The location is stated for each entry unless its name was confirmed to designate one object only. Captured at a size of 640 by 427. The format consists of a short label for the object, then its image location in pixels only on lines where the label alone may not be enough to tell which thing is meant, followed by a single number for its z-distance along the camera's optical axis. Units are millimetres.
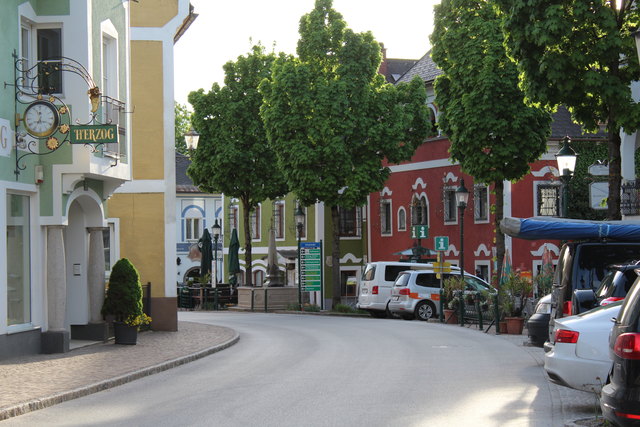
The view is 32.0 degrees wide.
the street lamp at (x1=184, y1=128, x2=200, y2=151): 34344
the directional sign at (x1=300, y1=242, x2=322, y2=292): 47500
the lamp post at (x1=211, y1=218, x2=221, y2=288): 52650
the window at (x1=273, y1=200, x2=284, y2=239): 63781
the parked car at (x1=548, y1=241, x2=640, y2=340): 15320
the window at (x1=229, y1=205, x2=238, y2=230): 69250
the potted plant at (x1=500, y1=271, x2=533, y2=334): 28703
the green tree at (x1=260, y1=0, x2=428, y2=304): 44969
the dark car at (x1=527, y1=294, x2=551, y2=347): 19438
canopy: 15445
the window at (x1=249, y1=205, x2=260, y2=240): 66688
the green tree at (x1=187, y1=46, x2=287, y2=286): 53719
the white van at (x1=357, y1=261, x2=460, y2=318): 39688
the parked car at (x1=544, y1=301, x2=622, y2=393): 11750
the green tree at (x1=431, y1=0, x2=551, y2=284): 35438
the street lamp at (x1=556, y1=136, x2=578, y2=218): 24125
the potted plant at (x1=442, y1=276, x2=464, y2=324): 34469
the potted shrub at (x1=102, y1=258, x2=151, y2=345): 23141
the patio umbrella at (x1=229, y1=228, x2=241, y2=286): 57938
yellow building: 29203
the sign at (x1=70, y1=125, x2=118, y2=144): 20294
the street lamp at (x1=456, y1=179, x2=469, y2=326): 35906
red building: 46312
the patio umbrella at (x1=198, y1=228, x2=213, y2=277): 55719
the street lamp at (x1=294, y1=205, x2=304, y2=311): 46688
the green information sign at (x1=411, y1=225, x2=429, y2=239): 43506
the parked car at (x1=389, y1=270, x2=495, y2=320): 38125
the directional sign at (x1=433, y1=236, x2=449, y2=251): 37594
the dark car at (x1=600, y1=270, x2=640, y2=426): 8453
